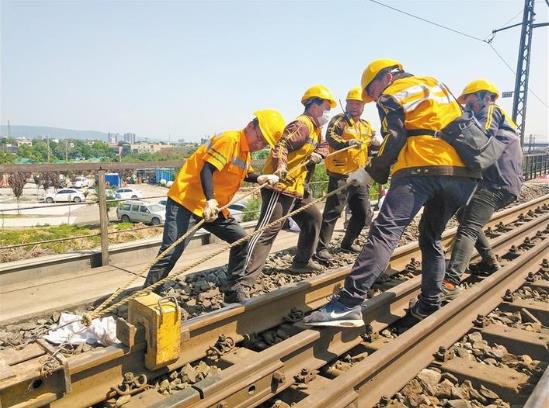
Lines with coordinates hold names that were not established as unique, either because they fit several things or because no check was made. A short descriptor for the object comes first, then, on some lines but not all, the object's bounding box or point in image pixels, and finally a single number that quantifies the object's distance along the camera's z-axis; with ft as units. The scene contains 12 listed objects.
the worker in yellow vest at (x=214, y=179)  13.24
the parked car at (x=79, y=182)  181.43
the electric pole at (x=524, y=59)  88.15
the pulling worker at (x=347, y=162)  20.59
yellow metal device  8.98
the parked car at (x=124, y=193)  153.40
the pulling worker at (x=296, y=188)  14.97
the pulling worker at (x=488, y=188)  16.16
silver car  98.58
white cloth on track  10.77
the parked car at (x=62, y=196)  170.19
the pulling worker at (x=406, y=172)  11.39
